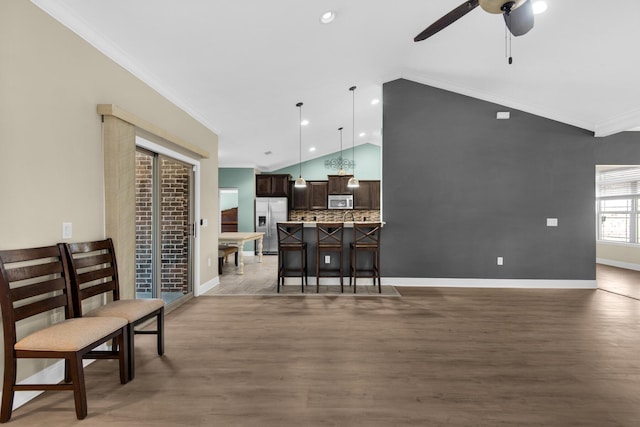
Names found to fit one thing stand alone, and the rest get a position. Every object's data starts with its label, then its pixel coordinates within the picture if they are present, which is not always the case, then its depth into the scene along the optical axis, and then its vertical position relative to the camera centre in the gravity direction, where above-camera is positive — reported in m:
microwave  9.18 +0.30
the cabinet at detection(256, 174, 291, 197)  8.91 +0.76
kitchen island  5.01 -0.78
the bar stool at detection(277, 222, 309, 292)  4.64 -0.55
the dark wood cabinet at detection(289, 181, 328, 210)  9.20 +0.45
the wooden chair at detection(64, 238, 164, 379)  2.18 -0.56
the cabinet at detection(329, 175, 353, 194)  9.16 +0.78
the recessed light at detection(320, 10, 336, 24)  3.14 +1.98
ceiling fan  1.96 +1.32
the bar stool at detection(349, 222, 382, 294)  4.56 -0.52
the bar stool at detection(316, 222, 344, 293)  4.59 -0.46
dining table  5.83 -0.50
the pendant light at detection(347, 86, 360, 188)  5.47 +2.04
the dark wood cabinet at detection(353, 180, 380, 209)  9.16 +0.47
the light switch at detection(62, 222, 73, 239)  2.23 -0.12
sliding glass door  3.54 -0.17
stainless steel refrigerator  8.84 -0.12
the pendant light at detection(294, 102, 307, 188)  5.38 +1.24
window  6.52 +0.11
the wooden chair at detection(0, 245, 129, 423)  1.70 -0.67
